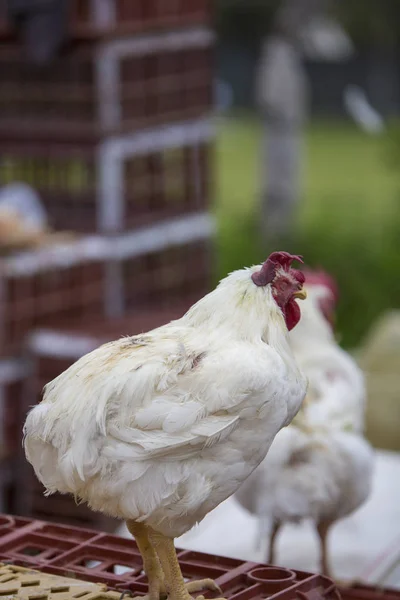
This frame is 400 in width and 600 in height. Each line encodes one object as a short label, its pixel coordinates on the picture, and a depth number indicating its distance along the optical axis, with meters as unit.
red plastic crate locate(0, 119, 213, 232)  7.82
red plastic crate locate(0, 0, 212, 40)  7.52
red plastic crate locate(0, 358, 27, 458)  7.38
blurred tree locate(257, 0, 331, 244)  13.93
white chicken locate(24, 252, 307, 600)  3.55
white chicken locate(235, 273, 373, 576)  5.00
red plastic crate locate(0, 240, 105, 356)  7.30
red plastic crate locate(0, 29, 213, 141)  7.66
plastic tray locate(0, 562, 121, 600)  3.76
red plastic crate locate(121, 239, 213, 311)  8.19
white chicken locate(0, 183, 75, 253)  7.36
